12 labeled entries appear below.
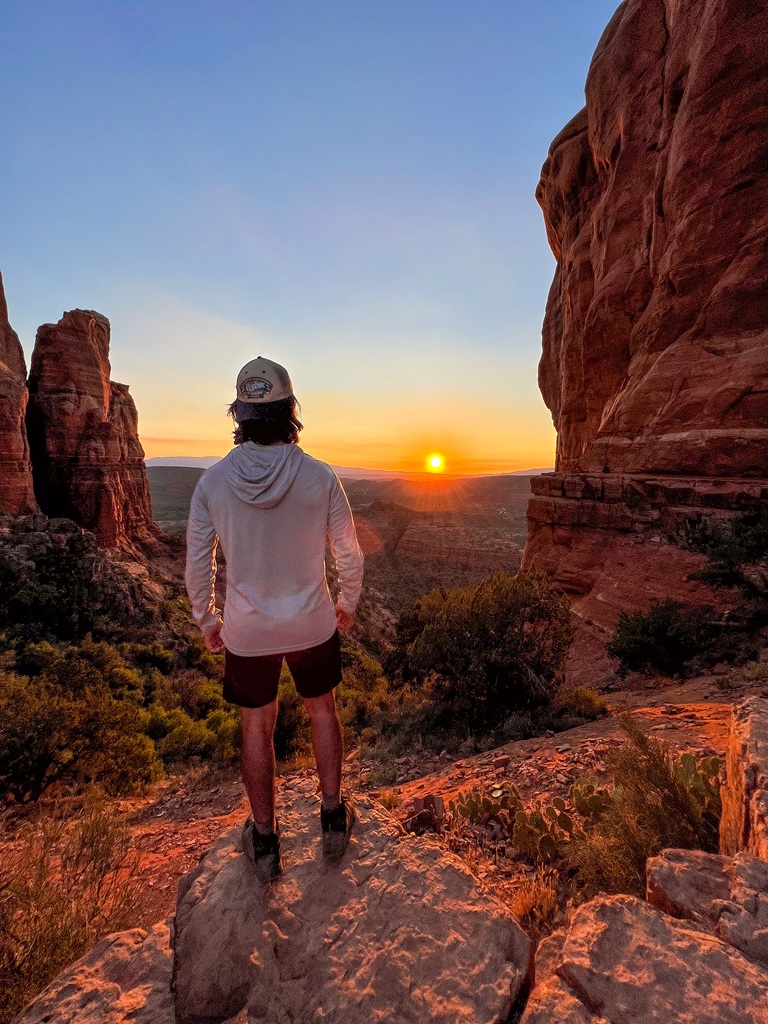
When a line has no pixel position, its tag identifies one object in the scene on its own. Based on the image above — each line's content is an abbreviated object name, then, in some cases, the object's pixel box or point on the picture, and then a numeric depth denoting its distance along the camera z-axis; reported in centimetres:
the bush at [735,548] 1045
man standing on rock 193
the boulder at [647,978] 112
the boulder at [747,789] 178
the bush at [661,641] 912
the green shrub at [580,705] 679
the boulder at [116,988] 151
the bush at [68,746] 641
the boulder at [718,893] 131
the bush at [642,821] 221
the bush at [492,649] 752
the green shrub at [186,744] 852
